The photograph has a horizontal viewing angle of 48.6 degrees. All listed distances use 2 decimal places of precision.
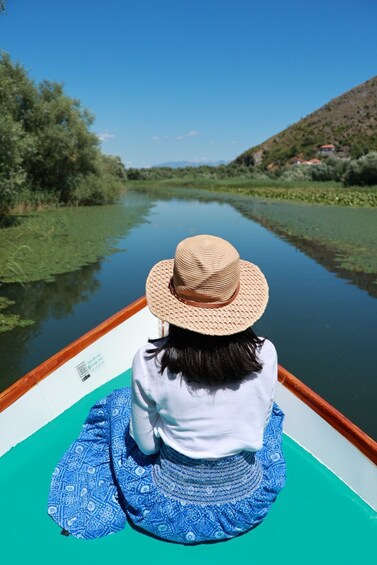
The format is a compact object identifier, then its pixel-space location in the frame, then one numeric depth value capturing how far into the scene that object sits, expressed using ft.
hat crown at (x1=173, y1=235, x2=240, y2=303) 3.60
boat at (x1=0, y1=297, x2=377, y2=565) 4.52
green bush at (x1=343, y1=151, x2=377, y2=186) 78.07
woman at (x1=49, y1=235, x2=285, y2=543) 3.75
